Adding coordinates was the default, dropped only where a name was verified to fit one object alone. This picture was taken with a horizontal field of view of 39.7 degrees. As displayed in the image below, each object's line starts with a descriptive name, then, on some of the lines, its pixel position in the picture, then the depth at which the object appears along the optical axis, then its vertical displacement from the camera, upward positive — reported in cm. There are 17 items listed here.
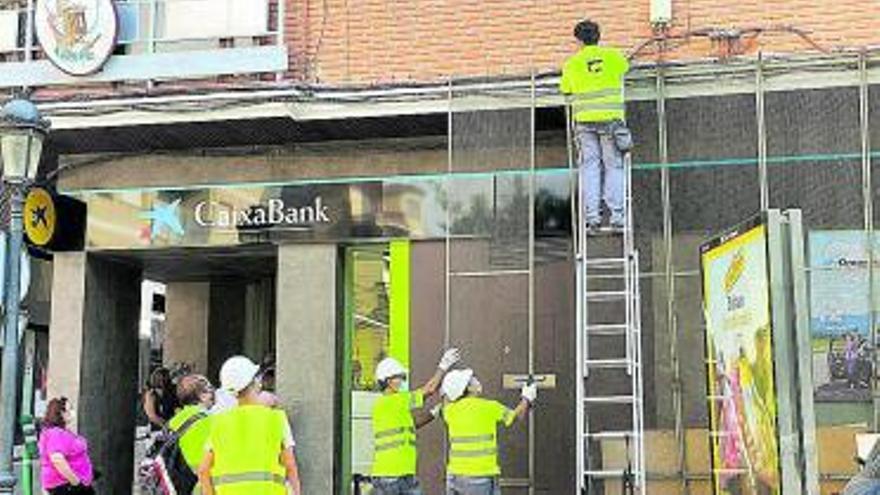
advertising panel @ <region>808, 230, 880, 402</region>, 1081 +63
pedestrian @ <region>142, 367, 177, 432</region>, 1248 -14
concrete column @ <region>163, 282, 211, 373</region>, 1711 +90
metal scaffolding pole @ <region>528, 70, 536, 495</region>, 1145 +100
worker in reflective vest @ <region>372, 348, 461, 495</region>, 1045 -46
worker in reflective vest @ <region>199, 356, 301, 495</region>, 670 -35
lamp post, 973 +171
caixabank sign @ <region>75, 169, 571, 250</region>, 1168 +181
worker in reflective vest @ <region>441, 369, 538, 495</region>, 1016 -43
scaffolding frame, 1085 +271
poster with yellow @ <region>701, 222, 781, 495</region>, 642 +13
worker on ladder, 1077 +231
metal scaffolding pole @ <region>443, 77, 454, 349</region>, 1158 +136
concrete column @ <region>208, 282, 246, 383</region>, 1700 +87
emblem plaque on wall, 1270 +366
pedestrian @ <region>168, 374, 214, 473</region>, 855 -23
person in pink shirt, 1120 -67
